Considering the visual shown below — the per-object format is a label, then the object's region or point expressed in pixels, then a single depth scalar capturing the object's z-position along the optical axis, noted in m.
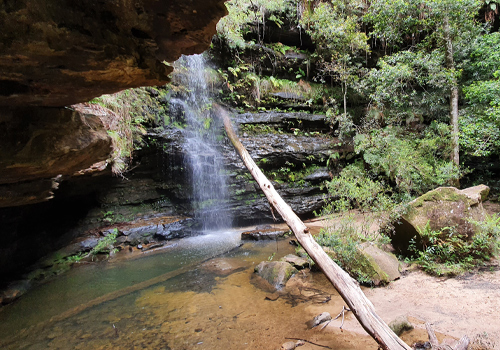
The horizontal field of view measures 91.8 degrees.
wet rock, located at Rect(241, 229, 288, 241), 9.27
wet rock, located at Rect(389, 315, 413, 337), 3.22
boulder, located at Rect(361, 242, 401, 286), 4.94
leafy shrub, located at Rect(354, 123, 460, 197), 9.74
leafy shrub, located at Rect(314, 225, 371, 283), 5.06
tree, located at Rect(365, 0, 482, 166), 9.27
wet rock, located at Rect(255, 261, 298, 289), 5.39
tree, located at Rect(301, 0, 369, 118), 11.60
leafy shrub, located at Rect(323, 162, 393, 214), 6.82
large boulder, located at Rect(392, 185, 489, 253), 5.38
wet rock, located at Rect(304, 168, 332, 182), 12.22
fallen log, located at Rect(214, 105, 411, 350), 2.70
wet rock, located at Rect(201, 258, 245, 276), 6.40
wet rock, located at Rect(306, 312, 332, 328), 3.72
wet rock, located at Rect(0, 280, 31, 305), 5.41
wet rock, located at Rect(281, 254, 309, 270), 5.94
